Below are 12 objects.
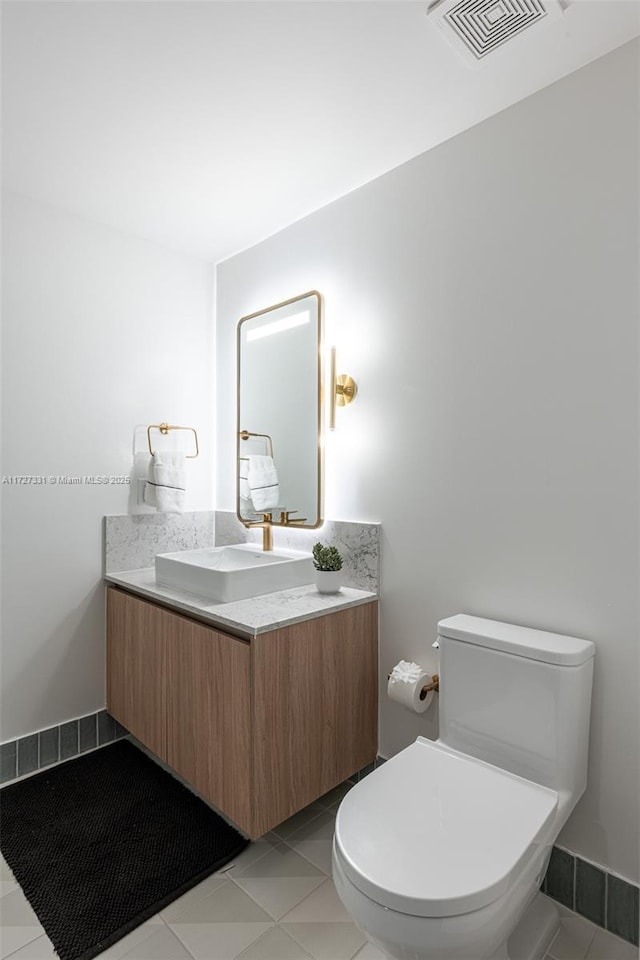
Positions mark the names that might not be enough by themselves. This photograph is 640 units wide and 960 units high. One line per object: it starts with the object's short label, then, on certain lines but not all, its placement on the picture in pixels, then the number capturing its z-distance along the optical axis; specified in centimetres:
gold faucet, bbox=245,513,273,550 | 240
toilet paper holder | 179
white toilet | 101
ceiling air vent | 128
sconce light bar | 211
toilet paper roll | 176
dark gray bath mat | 150
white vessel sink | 190
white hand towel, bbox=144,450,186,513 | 243
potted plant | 200
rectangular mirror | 225
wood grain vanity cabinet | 164
